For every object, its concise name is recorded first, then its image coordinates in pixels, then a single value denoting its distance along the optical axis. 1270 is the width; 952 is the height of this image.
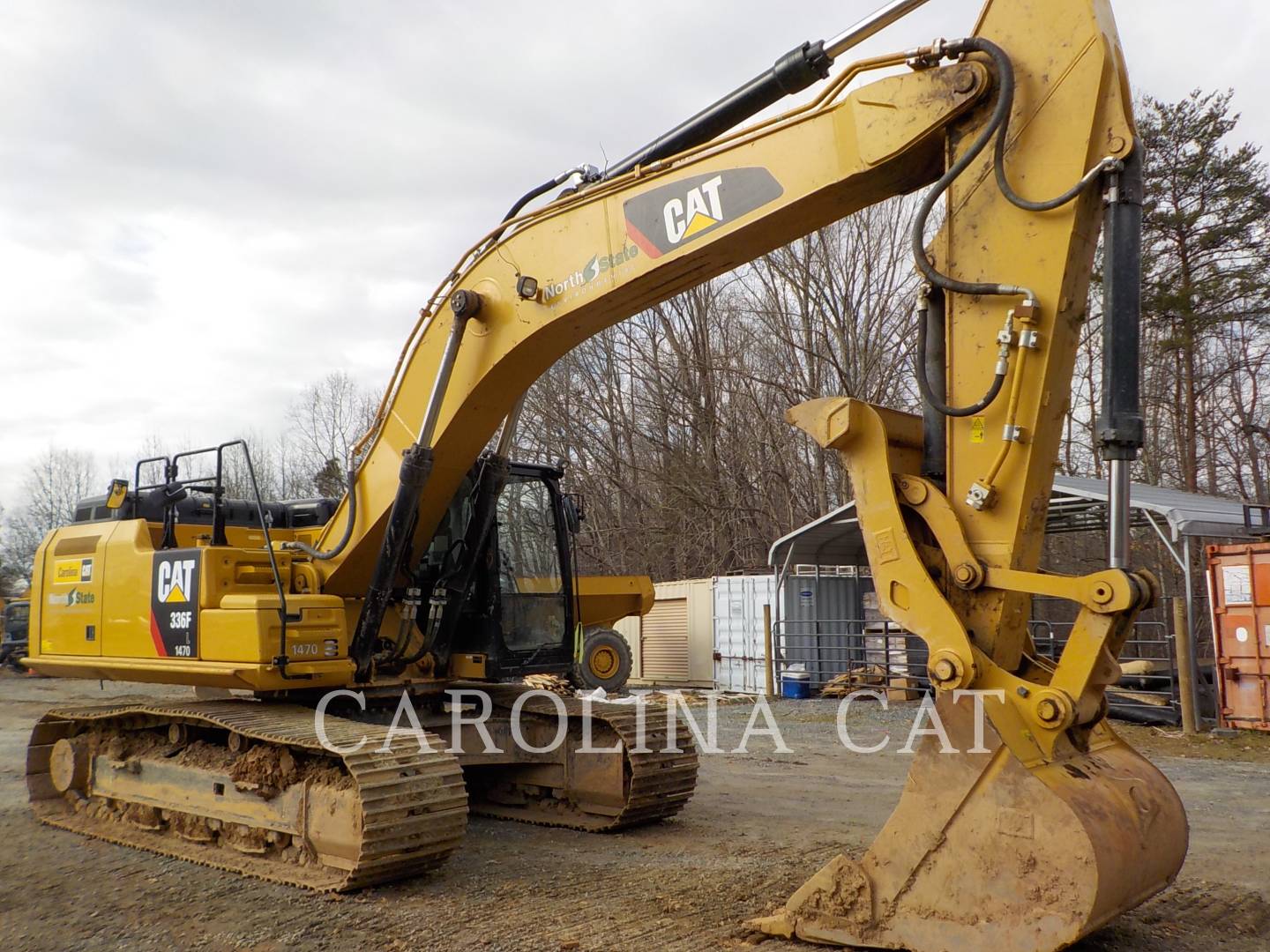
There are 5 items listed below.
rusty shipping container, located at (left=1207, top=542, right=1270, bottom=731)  11.49
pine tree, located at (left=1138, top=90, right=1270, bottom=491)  20.00
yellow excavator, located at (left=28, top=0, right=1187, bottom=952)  3.99
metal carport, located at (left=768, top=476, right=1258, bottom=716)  11.81
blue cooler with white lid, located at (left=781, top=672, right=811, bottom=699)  16.30
